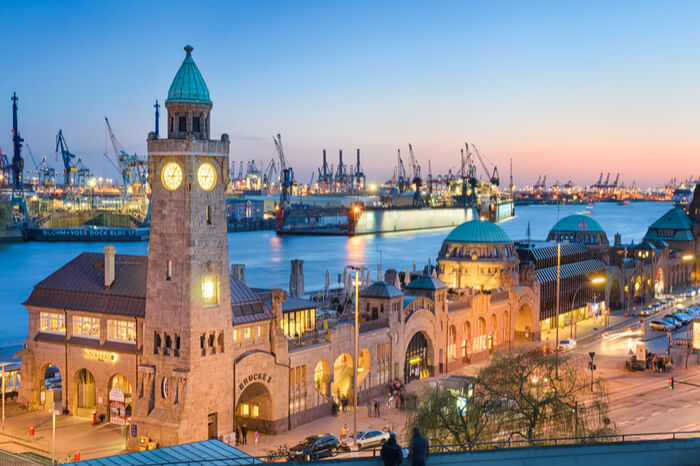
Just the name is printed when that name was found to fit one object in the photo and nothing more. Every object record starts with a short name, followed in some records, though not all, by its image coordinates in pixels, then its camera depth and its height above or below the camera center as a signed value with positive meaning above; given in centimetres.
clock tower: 4506 -520
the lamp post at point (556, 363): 4202 -883
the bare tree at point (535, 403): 3828 -1011
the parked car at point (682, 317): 9484 -1457
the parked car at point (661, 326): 9029 -1474
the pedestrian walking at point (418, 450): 2461 -773
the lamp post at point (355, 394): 4469 -1183
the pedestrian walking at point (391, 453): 2447 -777
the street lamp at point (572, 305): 8938 -1308
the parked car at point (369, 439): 4584 -1388
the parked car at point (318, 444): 4406 -1366
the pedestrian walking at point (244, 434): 4823 -1445
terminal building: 4528 -902
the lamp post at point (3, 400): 4905 -1247
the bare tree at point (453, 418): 3775 -1062
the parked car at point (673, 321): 9200 -1463
